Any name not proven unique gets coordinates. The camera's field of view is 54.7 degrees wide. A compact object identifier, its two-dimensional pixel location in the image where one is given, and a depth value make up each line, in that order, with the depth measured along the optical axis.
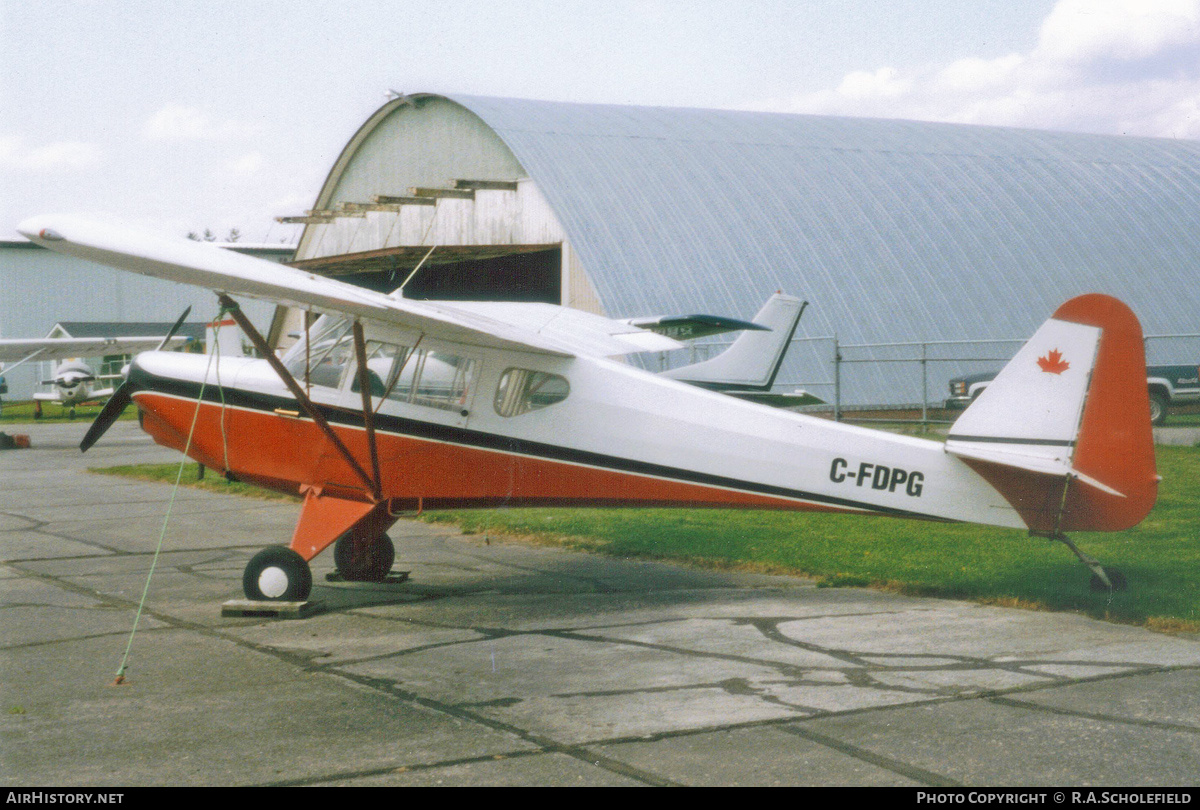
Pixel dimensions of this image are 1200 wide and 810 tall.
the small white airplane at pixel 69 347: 27.28
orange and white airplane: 7.62
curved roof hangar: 24.83
